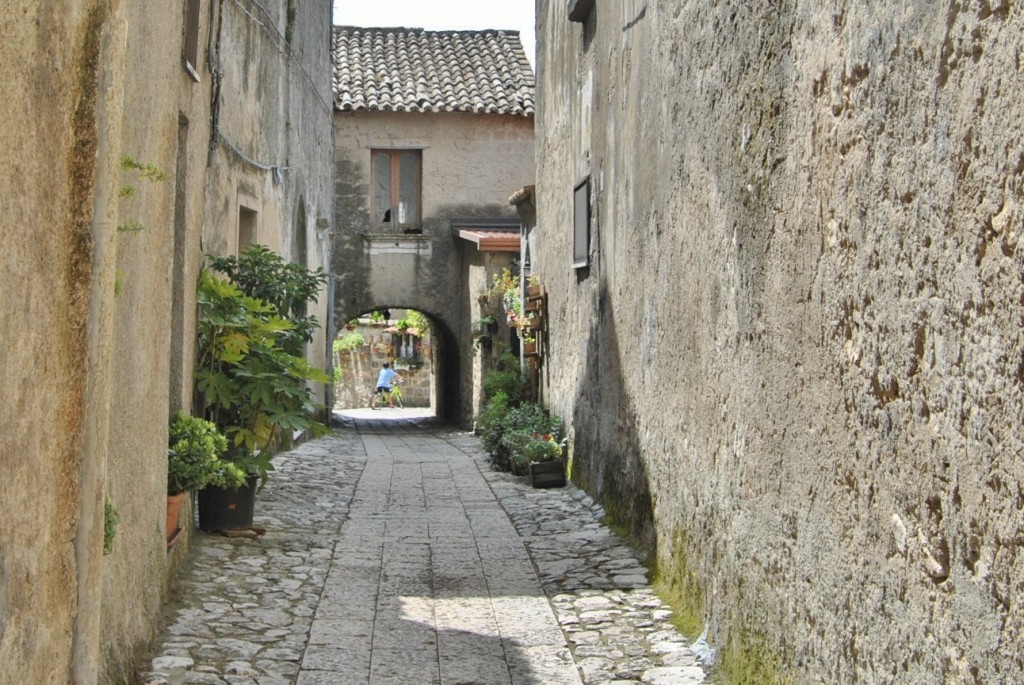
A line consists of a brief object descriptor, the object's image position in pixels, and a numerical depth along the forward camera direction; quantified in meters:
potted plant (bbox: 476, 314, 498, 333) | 18.06
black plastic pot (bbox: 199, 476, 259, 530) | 8.18
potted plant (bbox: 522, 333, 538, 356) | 14.02
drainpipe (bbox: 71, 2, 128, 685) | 3.74
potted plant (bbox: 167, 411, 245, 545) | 6.82
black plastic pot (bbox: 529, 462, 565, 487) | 10.91
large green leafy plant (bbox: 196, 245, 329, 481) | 8.07
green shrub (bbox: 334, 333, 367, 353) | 37.56
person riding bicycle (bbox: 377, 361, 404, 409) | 33.62
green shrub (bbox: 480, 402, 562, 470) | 11.85
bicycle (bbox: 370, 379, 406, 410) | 34.03
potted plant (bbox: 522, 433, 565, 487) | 10.92
